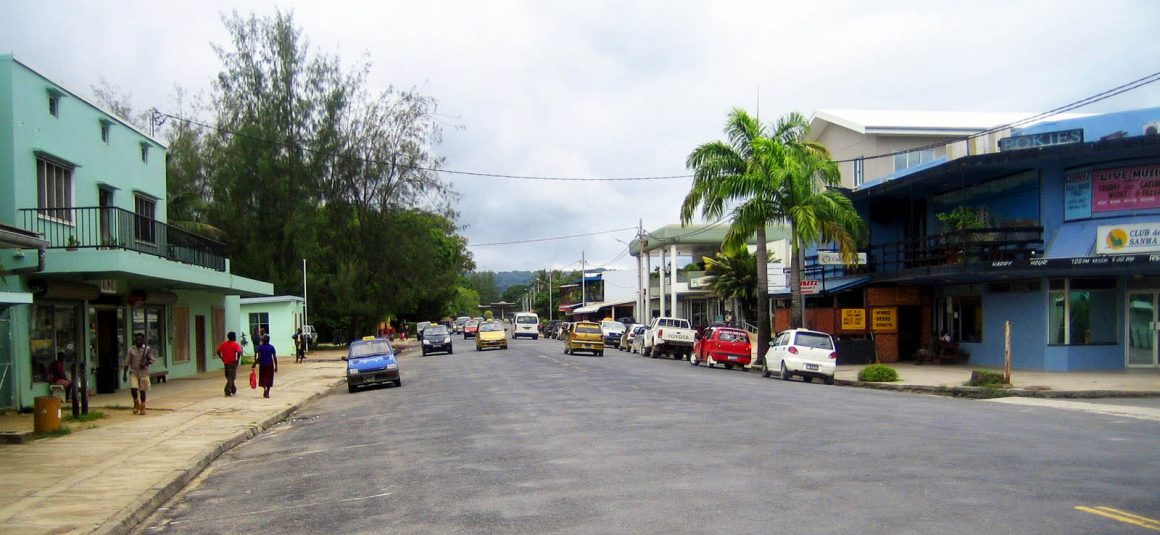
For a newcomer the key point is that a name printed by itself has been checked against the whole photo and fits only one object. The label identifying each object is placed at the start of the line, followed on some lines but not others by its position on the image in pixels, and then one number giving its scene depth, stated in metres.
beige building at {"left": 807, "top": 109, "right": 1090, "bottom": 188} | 41.97
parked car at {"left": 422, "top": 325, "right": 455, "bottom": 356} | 50.12
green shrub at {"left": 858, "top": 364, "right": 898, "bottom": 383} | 27.81
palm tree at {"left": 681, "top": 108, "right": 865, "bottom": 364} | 34.91
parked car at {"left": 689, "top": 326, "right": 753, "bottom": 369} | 36.75
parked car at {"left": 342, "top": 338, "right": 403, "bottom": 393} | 27.91
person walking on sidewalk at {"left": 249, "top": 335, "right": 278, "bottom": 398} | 25.06
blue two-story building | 27.81
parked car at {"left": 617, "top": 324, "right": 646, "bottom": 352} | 54.01
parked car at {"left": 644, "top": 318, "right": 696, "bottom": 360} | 44.94
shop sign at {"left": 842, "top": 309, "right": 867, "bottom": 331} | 36.00
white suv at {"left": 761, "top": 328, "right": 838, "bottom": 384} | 28.83
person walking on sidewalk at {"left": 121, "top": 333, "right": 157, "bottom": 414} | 20.95
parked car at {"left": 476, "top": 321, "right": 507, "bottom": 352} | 53.78
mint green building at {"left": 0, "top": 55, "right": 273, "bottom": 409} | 20.50
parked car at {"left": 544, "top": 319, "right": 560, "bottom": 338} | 85.43
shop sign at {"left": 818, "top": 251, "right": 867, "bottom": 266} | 34.03
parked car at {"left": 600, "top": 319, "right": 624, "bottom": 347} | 63.44
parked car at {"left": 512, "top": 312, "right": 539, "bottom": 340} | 76.44
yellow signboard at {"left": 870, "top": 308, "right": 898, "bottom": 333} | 36.09
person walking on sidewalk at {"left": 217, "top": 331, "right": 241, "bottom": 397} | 24.94
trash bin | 16.72
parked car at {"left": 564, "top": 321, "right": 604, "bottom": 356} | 46.50
